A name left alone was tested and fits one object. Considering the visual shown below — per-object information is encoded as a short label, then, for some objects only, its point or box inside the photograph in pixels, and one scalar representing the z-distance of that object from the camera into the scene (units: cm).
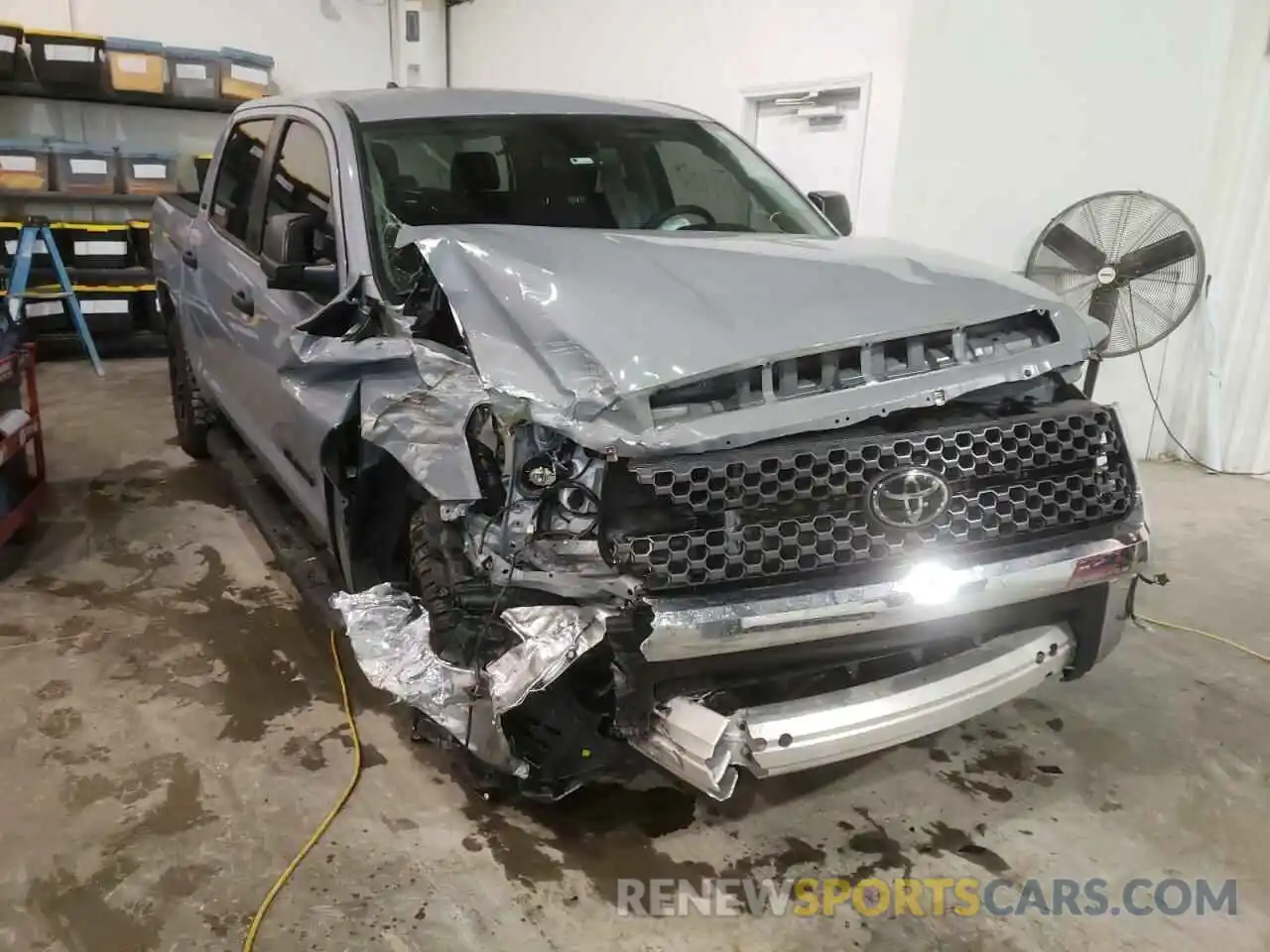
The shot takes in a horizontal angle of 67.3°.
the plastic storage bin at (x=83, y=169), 704
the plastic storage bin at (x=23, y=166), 685
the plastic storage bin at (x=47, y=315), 705
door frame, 457
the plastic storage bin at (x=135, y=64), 705
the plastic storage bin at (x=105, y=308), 718
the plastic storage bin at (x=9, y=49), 668
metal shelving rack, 697
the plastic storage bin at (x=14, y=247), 691
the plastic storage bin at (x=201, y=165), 730
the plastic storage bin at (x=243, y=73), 750
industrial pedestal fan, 448
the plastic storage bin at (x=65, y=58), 683
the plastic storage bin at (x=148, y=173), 727
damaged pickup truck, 187
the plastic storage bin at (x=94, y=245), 709
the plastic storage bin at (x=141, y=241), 733
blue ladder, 637
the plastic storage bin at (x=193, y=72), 732
